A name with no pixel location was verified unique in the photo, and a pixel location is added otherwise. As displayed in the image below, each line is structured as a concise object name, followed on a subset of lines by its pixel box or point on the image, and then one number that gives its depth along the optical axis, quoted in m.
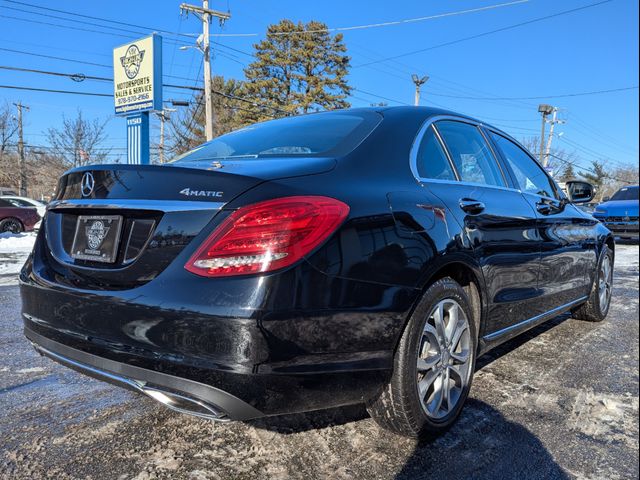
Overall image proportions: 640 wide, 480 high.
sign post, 14.18
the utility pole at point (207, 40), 23.47
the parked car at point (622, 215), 13.64
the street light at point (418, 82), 32.00
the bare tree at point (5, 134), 35.62
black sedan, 1.68
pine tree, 36.69
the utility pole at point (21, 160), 40.47
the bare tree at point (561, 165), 52.09
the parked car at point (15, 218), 16.36
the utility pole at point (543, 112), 43.72
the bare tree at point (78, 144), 35.03
